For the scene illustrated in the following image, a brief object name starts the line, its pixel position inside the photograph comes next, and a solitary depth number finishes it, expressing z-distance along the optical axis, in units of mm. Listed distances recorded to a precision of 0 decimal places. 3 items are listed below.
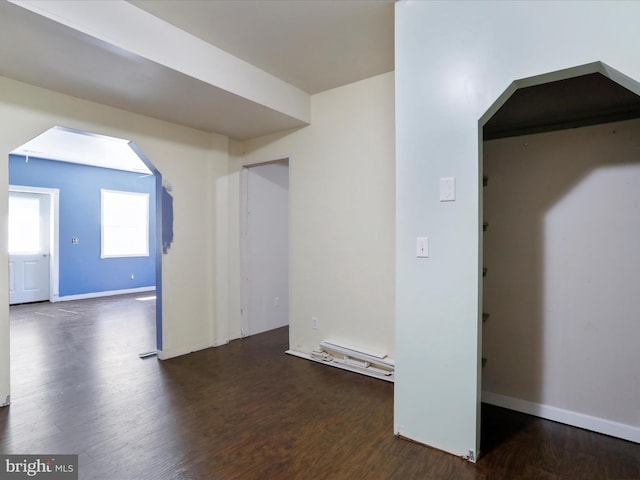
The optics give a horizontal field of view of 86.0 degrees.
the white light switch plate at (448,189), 1959
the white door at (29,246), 6250
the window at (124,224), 7312
